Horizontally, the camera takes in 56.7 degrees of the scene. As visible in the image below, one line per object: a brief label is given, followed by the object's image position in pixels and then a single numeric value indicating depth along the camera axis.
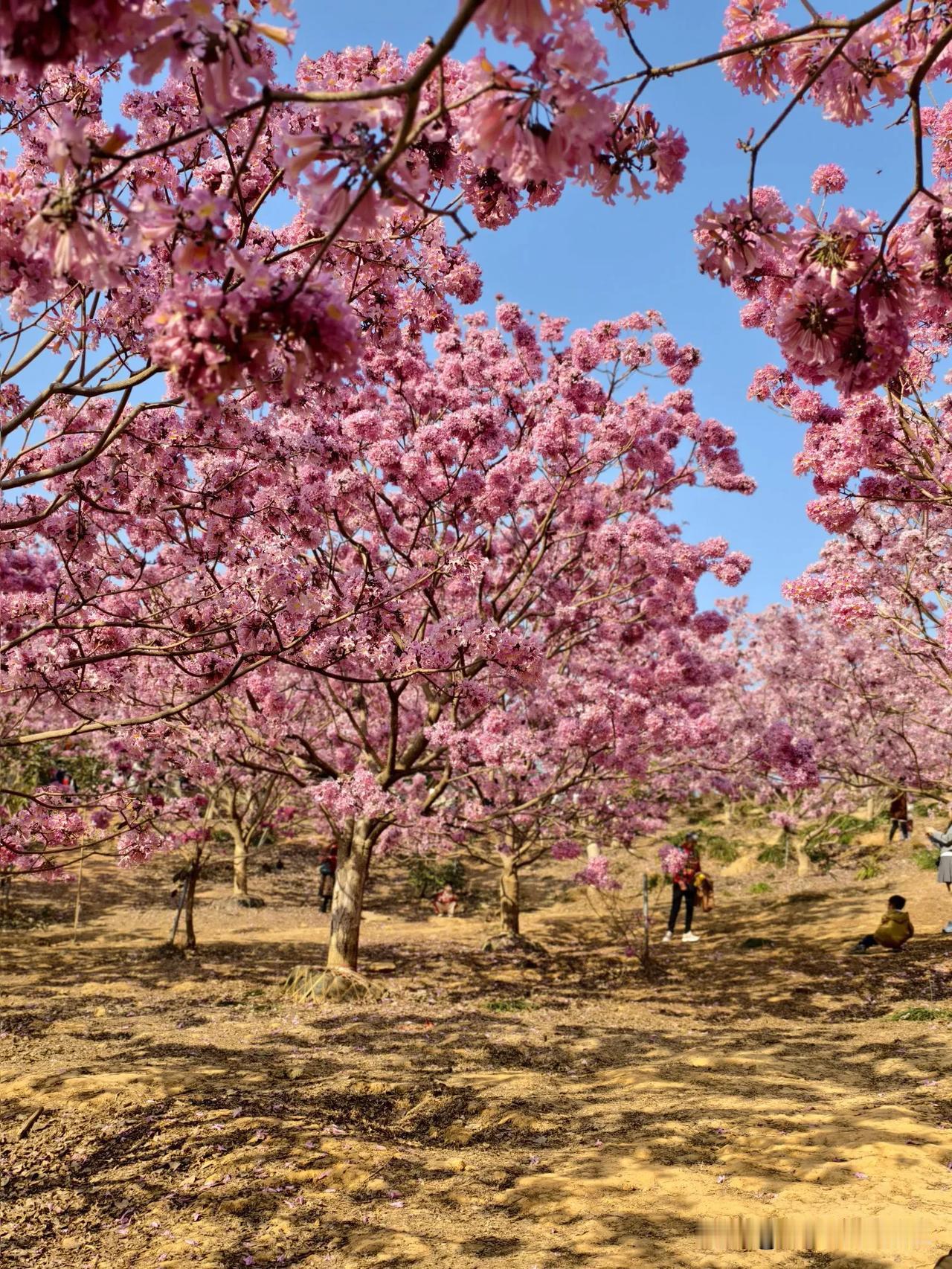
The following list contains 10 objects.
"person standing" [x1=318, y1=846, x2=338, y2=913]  20.86
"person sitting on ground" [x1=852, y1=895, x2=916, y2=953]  14.06
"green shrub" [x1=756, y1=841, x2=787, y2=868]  25.52
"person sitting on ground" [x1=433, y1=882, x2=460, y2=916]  20.97
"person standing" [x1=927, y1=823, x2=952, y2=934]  13.32
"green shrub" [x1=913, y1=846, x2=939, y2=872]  20.31
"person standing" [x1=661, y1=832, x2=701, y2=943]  16.86
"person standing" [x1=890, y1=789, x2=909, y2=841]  19.55
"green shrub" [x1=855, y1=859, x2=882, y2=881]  21.30
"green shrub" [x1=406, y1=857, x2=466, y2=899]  23.42
